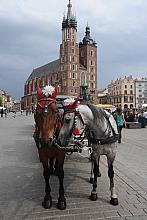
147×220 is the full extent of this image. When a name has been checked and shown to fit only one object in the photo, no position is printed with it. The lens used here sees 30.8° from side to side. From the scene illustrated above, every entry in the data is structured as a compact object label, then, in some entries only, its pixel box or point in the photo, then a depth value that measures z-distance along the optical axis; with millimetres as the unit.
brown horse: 3512
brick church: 98812
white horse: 3727
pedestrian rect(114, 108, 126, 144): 12225
